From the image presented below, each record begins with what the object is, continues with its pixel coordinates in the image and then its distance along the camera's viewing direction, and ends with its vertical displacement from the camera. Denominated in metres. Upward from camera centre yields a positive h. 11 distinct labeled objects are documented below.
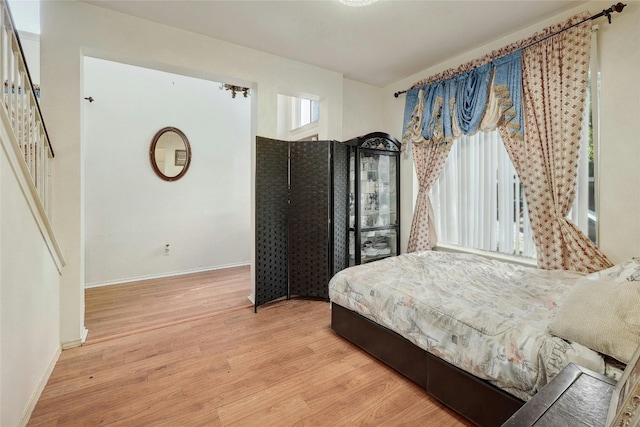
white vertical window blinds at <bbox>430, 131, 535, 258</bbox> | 2.68 +0.13
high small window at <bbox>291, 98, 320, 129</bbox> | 4.71 +1.75
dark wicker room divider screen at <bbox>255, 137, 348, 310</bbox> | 2.97 -0.06
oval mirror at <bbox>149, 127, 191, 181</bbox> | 4.01 +0.85
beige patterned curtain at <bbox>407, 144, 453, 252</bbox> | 3.24 +0.09
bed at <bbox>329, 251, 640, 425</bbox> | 1.22 -0.60
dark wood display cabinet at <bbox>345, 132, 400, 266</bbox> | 3.29 +0.19
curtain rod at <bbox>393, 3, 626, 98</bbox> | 1.94 +1.41
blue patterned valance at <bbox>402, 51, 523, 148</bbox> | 2.47 +1.09
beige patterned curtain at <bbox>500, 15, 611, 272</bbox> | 2.12 +0.56
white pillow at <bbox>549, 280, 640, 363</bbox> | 1.05 -0.43
